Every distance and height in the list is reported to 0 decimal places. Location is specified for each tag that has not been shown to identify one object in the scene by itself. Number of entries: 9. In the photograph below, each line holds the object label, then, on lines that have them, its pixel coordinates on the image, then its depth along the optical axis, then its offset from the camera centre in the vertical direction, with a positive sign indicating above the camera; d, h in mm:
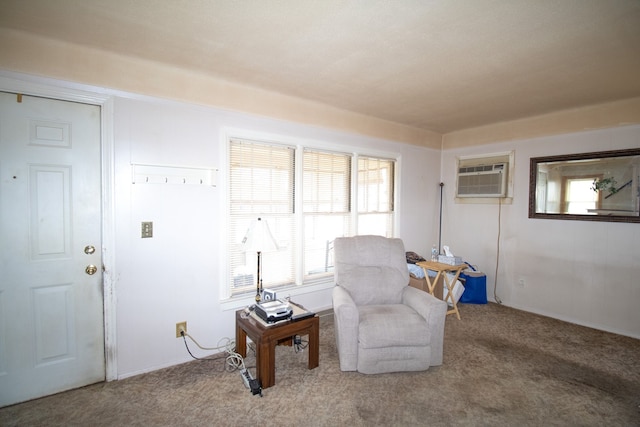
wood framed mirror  3215 +280
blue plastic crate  4129 -1129
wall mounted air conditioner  4145 +410
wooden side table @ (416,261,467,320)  3582 -806
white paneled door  2037 -339
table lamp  2539 -295
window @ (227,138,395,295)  2945 +20
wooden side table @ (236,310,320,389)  2225 -1041
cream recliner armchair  2381 -965
